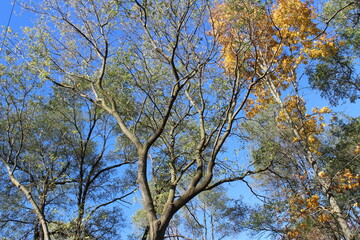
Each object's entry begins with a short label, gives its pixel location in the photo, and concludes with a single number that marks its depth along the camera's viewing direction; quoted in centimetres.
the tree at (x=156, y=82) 510
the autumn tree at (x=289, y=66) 754
